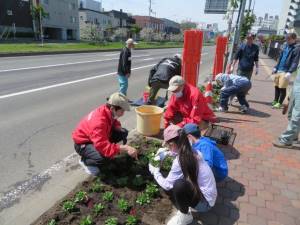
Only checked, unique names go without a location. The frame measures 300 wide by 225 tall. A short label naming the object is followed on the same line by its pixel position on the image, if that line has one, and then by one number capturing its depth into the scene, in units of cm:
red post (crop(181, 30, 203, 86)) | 709
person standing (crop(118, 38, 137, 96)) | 798
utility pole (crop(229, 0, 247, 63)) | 1027
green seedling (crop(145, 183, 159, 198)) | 346
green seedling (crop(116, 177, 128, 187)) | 365
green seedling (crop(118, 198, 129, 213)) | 317
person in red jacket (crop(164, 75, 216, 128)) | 459
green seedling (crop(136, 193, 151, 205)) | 332
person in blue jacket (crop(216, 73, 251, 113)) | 698
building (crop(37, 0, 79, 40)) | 5147
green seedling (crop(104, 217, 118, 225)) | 288
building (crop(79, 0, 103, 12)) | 8552
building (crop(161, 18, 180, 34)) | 11394
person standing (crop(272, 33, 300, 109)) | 759
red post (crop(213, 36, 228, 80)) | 1277
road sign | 3115
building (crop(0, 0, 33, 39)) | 4189
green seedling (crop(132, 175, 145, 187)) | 365
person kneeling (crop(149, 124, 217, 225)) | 264
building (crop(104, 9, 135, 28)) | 7982
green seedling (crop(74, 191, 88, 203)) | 324
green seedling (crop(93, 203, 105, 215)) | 310
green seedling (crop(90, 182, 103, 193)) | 350
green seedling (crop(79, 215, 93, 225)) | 287
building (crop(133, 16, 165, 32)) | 9294
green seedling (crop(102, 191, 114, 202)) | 332
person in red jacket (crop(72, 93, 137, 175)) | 344
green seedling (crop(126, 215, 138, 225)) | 294
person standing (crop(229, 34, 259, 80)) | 827
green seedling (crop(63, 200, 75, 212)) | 308
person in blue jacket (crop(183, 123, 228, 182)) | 340
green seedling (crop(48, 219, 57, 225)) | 284
